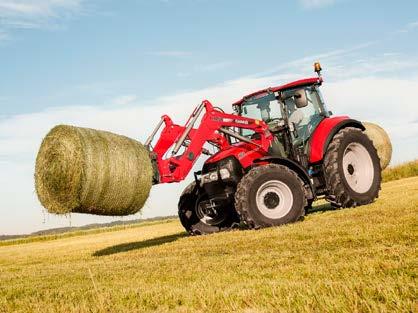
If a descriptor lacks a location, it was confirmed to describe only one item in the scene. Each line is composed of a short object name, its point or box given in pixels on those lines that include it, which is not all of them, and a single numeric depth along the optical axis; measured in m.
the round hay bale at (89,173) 7.57
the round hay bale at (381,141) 21.44
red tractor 9.16
